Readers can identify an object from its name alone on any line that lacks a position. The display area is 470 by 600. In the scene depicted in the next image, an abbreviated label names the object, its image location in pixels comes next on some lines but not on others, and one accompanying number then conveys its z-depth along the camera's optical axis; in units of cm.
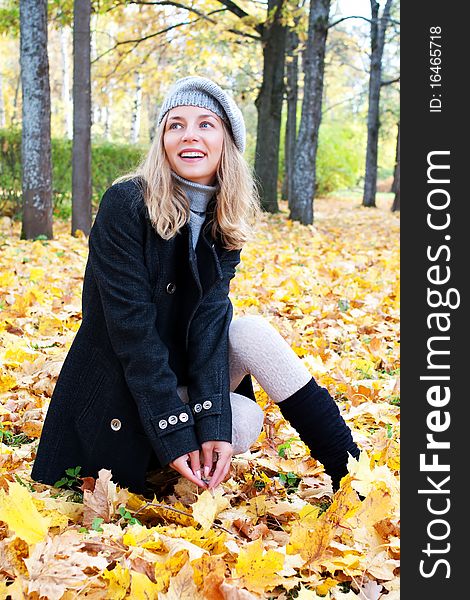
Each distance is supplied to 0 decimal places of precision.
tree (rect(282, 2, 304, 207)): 1586
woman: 192
